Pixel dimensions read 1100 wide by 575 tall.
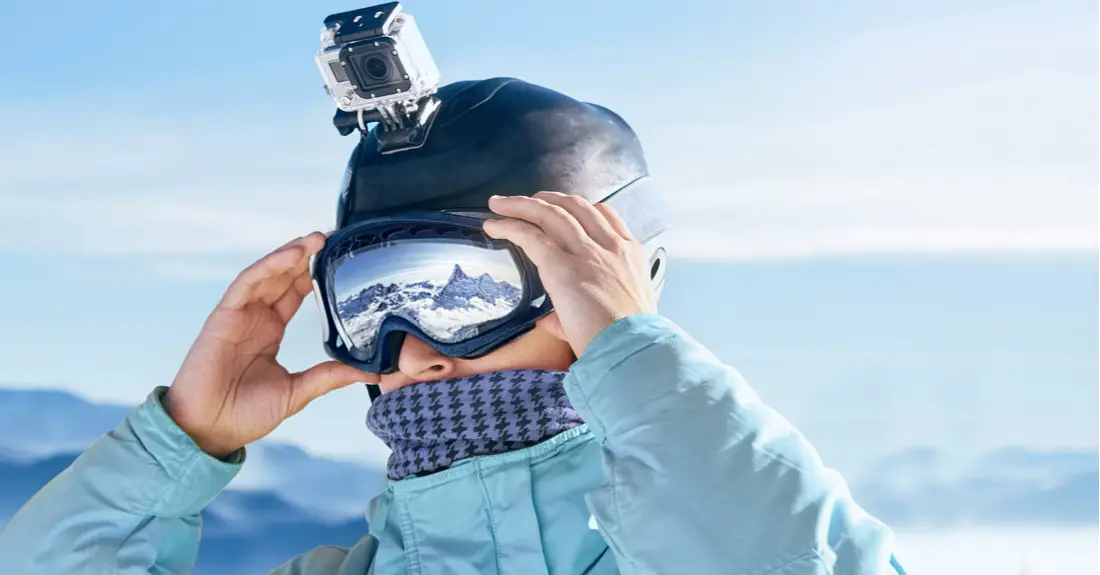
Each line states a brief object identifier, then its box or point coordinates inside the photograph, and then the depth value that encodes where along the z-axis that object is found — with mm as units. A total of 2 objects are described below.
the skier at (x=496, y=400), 1062
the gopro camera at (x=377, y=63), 1253
